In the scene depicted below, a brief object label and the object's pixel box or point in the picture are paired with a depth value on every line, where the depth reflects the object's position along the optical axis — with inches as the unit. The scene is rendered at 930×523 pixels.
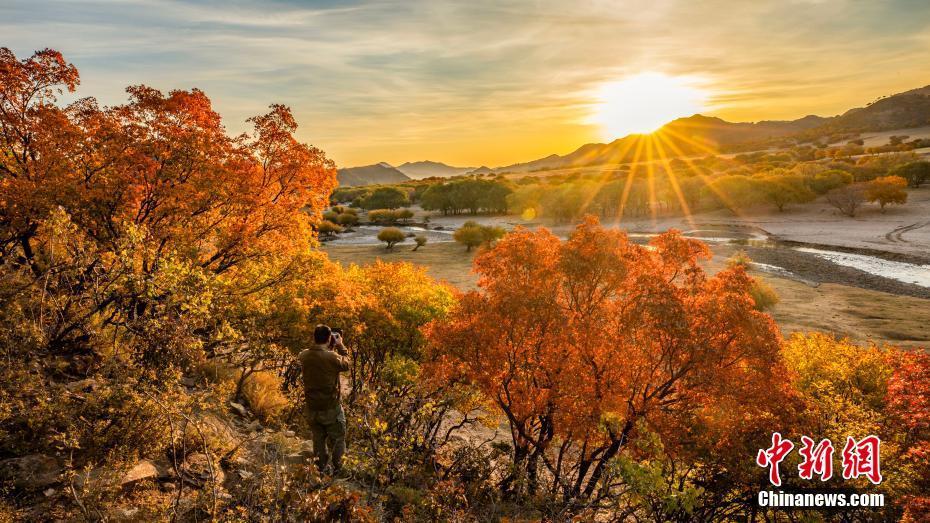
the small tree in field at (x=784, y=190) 3196.4
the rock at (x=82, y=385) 331.0
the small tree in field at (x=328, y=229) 3474.4
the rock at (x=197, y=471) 312.7
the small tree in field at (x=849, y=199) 2871.6
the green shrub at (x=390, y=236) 2914.4
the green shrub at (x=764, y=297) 1328.7
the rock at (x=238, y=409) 490.9
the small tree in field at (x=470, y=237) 2635.3
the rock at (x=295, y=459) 396.2
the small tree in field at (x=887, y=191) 2719.0
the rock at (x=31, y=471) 259.6
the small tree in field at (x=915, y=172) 3196.4
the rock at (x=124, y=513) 254.7
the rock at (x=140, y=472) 282.3
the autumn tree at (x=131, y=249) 289.4
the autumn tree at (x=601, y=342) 427.2
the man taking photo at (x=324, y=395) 345.1
